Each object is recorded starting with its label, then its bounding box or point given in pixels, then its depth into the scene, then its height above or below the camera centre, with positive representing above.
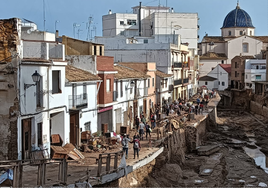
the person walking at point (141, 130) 31.55 -4.22
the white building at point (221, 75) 85.68 -0.25
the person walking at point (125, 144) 24.28 -4.05
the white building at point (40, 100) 21.22 -1.48
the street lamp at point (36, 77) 20.58 -0.21
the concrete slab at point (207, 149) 37.09 -6.78
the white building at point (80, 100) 27.06 -1.81
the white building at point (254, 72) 73.25 +0.35
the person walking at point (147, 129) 31.77 -4.17
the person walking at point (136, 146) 24.41 -4.24
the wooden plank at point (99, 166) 19.24 -4.23
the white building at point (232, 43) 94.50 +7.07
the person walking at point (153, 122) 37.11 -4.26
